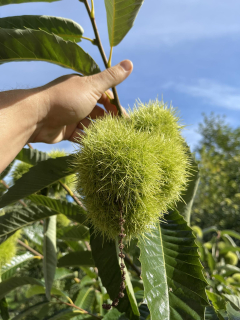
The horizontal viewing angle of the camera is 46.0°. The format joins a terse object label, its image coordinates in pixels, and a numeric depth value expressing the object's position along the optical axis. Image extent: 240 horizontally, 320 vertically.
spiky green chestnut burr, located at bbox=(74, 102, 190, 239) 0.21
